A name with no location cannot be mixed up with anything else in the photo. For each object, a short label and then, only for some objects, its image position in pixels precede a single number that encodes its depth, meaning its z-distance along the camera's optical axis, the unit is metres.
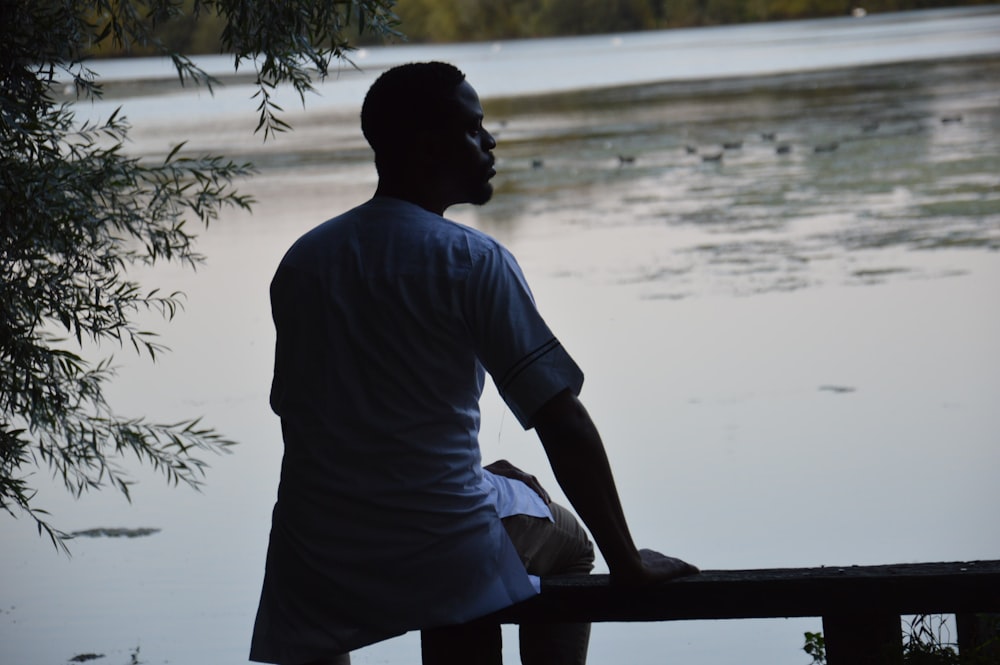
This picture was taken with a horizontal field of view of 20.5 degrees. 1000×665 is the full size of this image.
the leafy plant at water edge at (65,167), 6.77
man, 3.68
